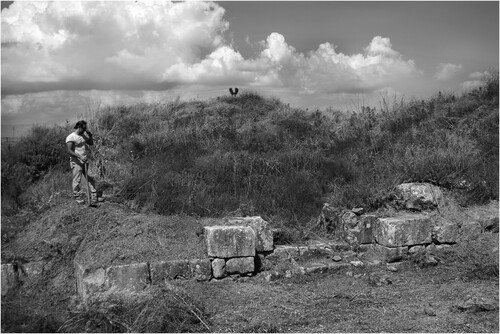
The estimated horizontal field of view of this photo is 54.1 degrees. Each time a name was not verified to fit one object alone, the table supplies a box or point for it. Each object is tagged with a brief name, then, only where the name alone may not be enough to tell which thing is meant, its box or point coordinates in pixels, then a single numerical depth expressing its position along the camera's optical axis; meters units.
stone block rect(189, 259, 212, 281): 7.17
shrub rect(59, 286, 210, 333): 5.63
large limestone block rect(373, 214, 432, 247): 8.12
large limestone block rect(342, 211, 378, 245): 8.52
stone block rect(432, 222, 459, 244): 8.42
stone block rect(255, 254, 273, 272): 7.66
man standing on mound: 8.90
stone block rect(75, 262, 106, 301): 6.74
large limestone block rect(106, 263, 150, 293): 6.79
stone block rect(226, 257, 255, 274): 7.36
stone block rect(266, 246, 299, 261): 7.87
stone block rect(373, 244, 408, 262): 8.11
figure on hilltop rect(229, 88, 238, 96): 23.19
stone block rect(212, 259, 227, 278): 7.29
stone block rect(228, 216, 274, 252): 7.78
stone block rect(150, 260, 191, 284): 6.98
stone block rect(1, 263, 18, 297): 7.03
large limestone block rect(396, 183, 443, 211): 8.80
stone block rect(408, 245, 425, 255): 8.25
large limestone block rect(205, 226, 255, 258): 7.30
